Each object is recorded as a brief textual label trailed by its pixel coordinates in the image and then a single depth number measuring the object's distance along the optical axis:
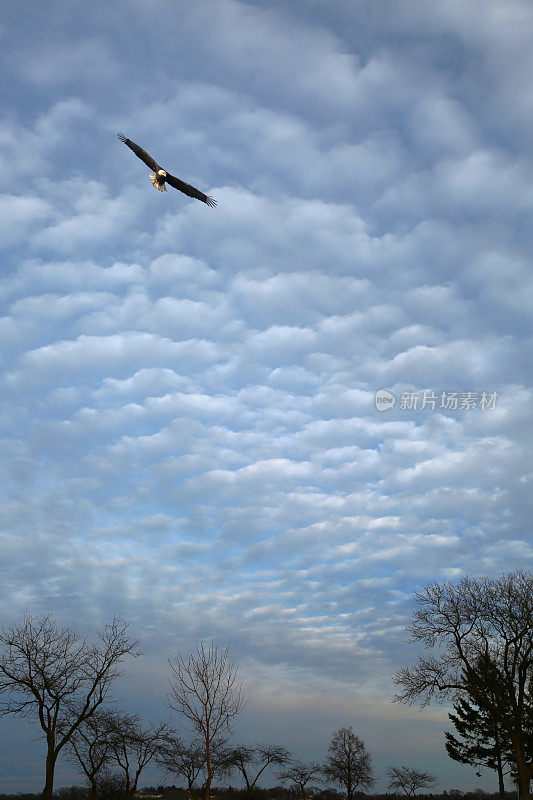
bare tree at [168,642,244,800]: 26.42
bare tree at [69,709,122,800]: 37.78
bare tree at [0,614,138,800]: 31.95
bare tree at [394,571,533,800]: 34.62
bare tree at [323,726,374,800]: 79.38
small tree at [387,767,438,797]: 83.94
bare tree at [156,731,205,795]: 45.91
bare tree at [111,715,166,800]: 40.32
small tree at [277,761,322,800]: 79.12
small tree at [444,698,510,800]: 55.06
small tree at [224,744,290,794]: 67.94
